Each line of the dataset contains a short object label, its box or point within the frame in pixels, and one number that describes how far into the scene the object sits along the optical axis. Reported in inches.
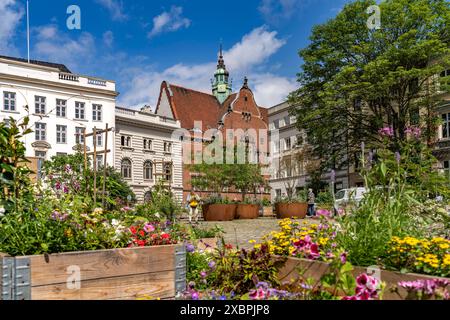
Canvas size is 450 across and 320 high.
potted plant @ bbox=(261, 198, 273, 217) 1035.2
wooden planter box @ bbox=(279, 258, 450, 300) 111.8
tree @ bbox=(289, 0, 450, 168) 975.0
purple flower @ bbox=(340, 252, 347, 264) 112.6
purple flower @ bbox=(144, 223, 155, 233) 165.8
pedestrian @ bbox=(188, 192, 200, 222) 660.7
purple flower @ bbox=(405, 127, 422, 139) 260.5
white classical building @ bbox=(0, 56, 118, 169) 1346.0
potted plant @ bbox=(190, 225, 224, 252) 284.8
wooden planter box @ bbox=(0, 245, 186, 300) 122.7
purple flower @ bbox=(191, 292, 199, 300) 114.4
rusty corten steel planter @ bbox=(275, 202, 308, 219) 801.6
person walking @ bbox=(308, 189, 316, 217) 927.8
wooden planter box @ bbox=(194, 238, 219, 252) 284.5
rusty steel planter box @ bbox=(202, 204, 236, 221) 757.3
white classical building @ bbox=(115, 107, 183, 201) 1621.6
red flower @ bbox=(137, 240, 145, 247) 158.9
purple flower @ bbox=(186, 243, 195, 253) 177.0
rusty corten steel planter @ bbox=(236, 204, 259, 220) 818.8
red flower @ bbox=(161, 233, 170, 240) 168.2
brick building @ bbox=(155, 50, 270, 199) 1967.3
